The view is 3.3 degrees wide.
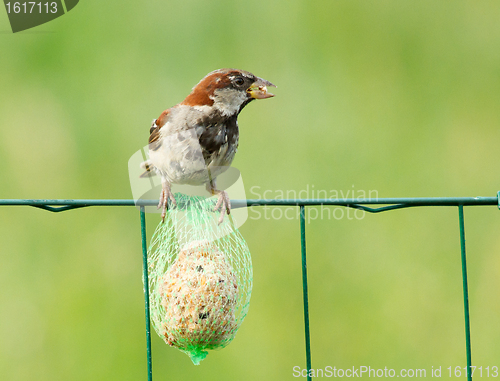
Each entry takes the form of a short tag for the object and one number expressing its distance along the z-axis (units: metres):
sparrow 4.53
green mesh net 4.44
